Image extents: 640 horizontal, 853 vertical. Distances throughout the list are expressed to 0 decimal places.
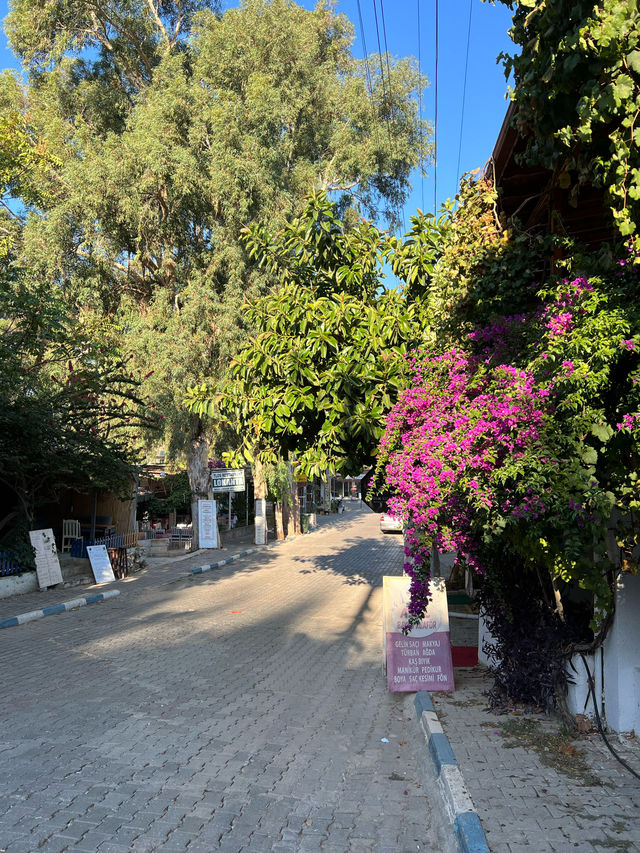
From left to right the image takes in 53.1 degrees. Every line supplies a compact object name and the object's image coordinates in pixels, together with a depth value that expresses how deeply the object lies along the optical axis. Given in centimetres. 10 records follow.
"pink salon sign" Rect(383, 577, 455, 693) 713
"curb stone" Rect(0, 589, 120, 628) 1132
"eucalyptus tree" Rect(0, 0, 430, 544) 1994
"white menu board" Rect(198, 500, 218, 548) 2302
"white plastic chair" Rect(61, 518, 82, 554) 1894
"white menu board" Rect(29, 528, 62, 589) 1460
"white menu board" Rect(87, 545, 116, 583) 1609
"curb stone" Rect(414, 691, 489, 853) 374
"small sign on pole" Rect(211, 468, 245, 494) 2394
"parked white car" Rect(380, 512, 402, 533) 3113
